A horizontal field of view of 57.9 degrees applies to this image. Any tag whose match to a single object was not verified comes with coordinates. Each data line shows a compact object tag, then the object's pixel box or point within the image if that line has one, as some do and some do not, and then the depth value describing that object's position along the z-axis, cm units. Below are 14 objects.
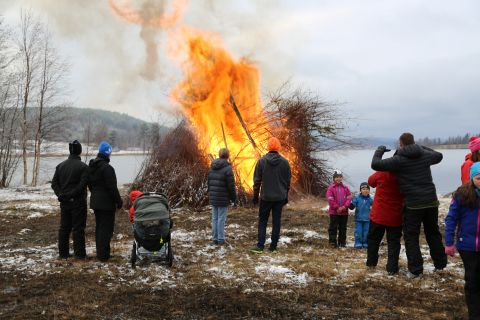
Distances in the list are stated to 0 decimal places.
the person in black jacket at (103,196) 711
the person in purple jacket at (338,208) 851
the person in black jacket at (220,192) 854
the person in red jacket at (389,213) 639
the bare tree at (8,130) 2601
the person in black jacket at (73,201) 717
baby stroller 673
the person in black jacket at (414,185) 607
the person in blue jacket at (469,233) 430
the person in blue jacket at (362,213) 845
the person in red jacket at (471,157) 620
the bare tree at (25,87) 2650
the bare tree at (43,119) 2738
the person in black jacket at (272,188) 781
